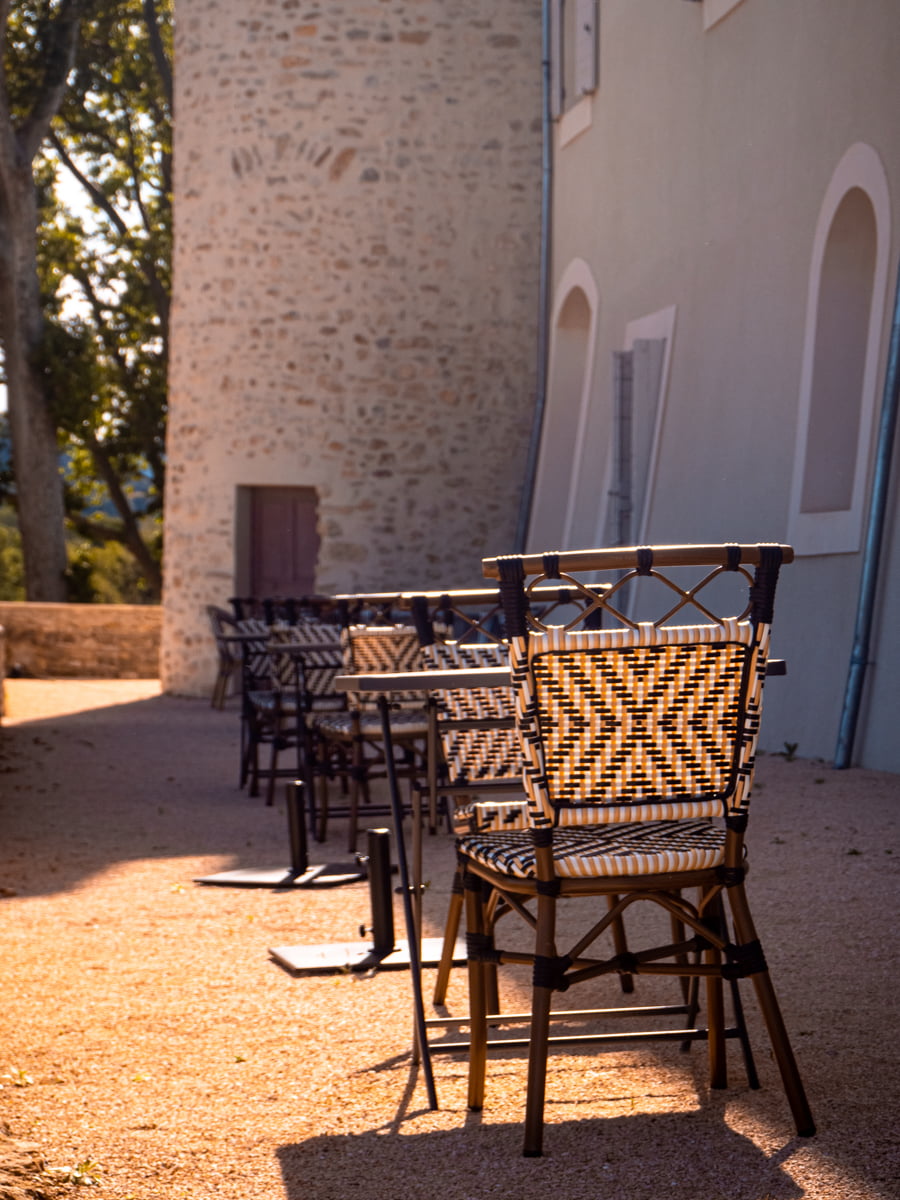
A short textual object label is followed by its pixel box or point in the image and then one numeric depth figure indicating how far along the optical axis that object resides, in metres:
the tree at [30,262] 21.34
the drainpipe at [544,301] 14.96
